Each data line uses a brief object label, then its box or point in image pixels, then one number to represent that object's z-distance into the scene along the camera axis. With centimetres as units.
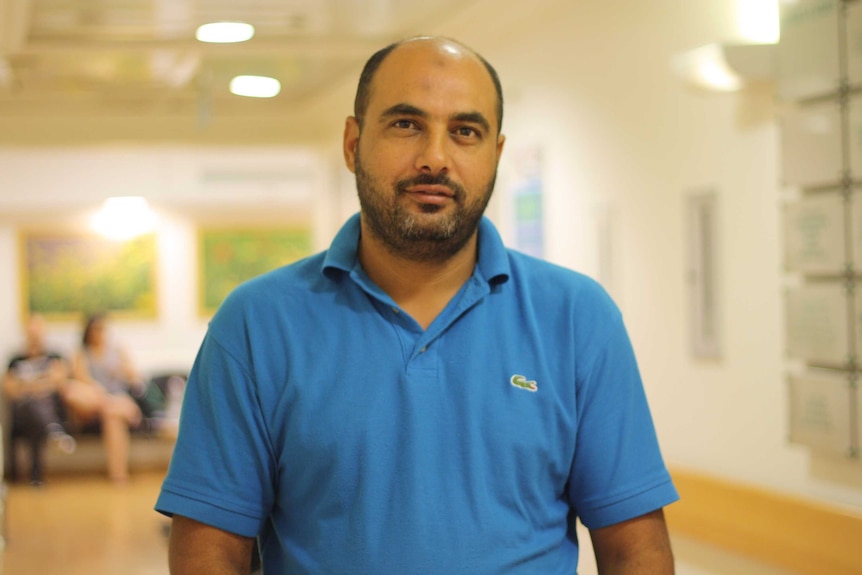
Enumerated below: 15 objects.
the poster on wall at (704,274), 386
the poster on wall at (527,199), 534
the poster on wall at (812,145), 317
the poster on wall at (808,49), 317
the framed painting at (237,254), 1146
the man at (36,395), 938
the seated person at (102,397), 980
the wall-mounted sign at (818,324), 317
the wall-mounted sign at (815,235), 317
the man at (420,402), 147
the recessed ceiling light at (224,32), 510
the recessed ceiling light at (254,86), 692
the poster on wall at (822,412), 316
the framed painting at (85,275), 1089
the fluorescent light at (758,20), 350
